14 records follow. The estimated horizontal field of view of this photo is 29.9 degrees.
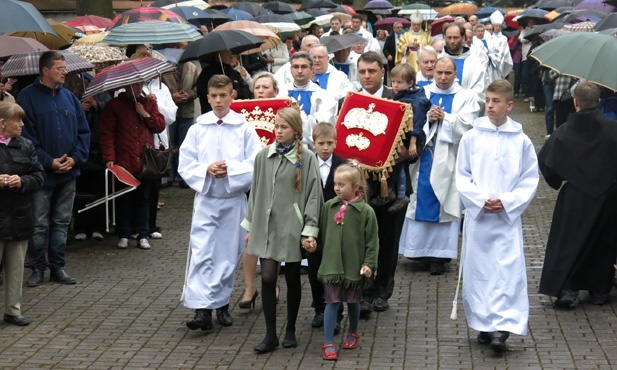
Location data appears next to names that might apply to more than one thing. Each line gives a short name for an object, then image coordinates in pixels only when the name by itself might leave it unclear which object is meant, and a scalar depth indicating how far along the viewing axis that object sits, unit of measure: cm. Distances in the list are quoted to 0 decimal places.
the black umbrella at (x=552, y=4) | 3212
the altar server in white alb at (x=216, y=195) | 886
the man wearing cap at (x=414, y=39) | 1983
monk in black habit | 940
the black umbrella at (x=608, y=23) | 1399
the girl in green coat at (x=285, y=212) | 819
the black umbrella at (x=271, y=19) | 2041
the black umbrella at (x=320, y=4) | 3055
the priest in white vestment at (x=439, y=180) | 1098
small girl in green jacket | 805
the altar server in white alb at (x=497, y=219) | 832
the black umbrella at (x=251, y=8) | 2270
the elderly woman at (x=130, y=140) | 1193
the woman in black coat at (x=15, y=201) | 891
